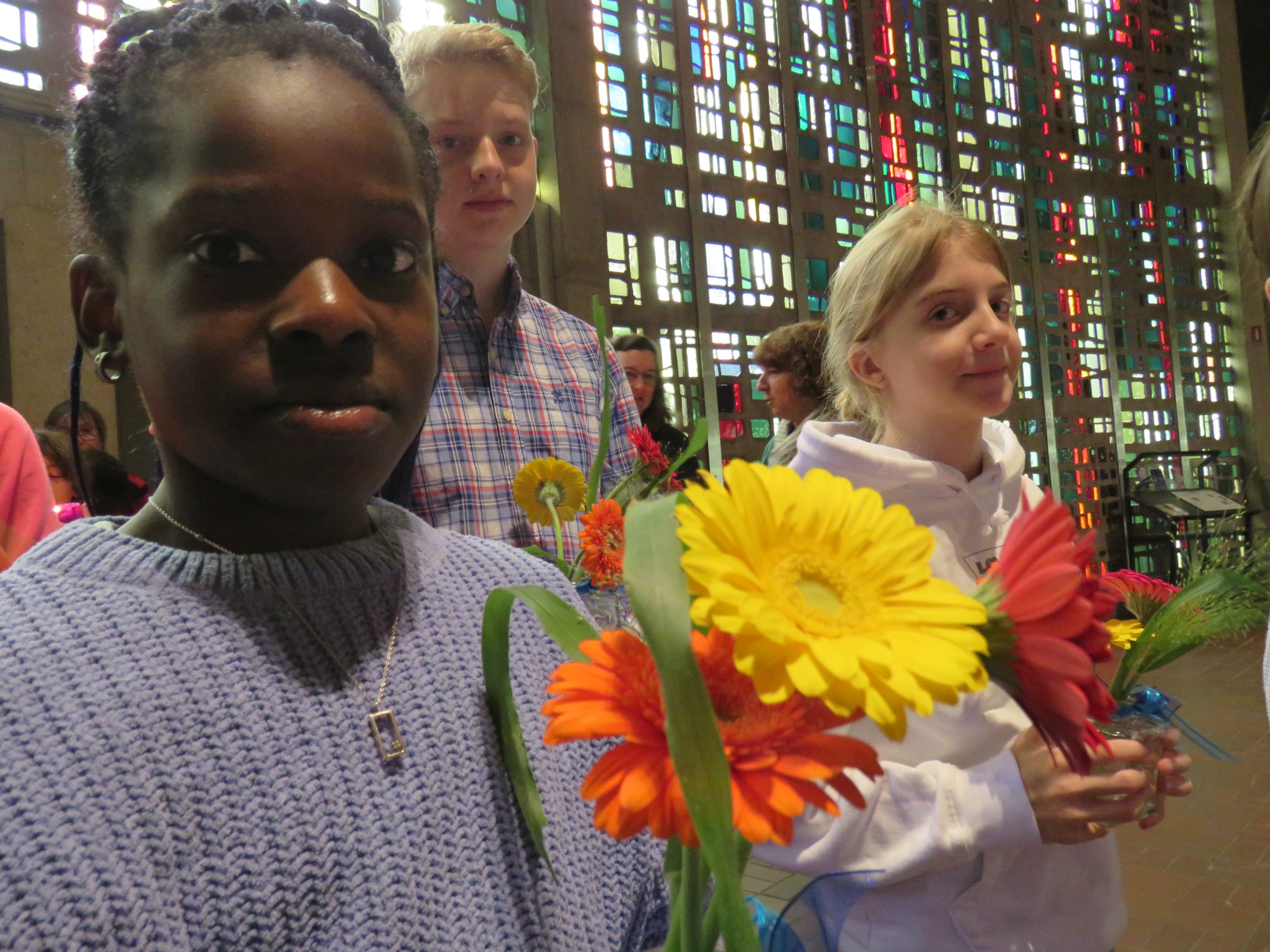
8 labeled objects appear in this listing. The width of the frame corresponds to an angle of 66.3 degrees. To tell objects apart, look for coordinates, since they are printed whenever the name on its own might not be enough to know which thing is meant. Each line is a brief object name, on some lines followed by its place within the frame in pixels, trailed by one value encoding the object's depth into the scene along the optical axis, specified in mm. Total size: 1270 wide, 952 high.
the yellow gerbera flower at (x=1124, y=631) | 757
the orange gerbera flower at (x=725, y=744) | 279
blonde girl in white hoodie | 958
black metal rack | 7055
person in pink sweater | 1652
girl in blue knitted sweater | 484
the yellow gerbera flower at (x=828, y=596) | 256
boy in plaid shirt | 1343
